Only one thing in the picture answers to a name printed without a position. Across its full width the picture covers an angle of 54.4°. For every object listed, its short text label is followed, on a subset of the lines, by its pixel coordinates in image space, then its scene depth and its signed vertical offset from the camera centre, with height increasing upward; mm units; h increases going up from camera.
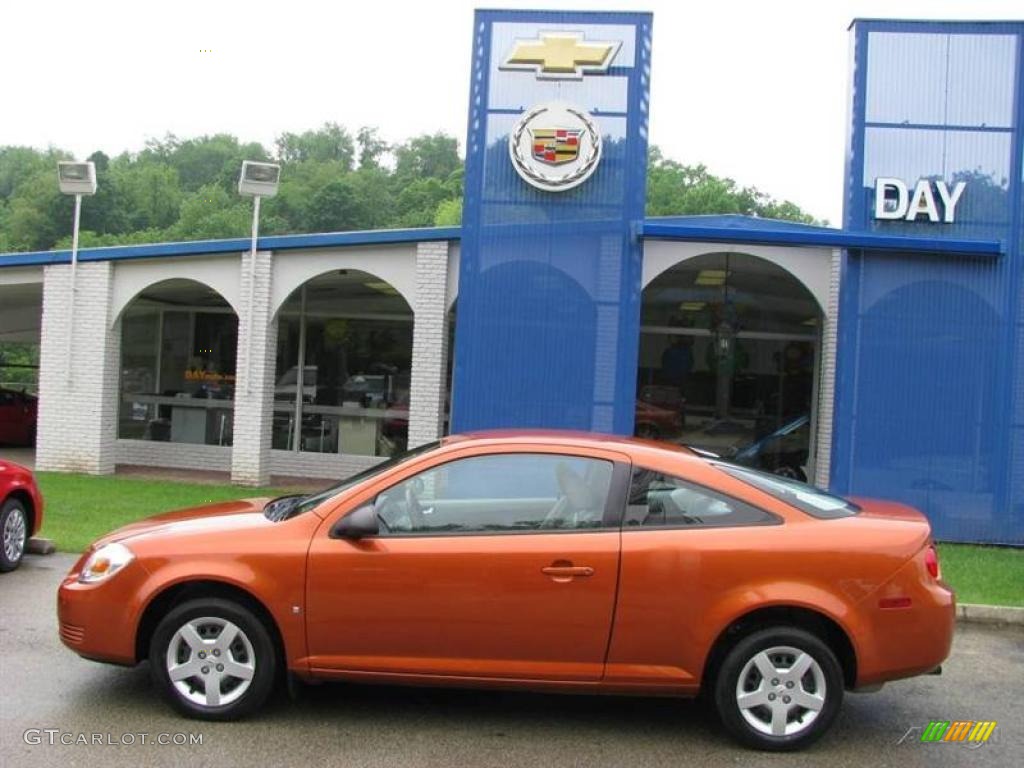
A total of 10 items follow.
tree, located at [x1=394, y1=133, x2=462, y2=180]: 96125 +21729
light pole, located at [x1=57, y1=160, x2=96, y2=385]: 14621 +2700
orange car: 4727 -1041
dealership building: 11625 +1721
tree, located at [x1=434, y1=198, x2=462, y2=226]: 72231 +12572
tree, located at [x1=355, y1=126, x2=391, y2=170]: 109800 +25309
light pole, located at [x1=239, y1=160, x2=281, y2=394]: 14016 +2660
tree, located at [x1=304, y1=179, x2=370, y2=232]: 78312 +13021
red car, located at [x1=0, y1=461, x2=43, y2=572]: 8289 -1309
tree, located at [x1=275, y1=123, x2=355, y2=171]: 105250 +24115
